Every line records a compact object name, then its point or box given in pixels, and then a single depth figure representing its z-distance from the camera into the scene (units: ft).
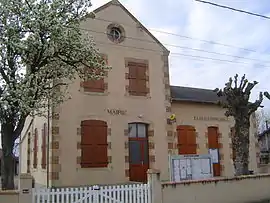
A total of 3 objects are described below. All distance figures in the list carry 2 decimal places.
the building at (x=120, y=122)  49.85
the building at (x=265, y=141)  109.83
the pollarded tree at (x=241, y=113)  46.32
